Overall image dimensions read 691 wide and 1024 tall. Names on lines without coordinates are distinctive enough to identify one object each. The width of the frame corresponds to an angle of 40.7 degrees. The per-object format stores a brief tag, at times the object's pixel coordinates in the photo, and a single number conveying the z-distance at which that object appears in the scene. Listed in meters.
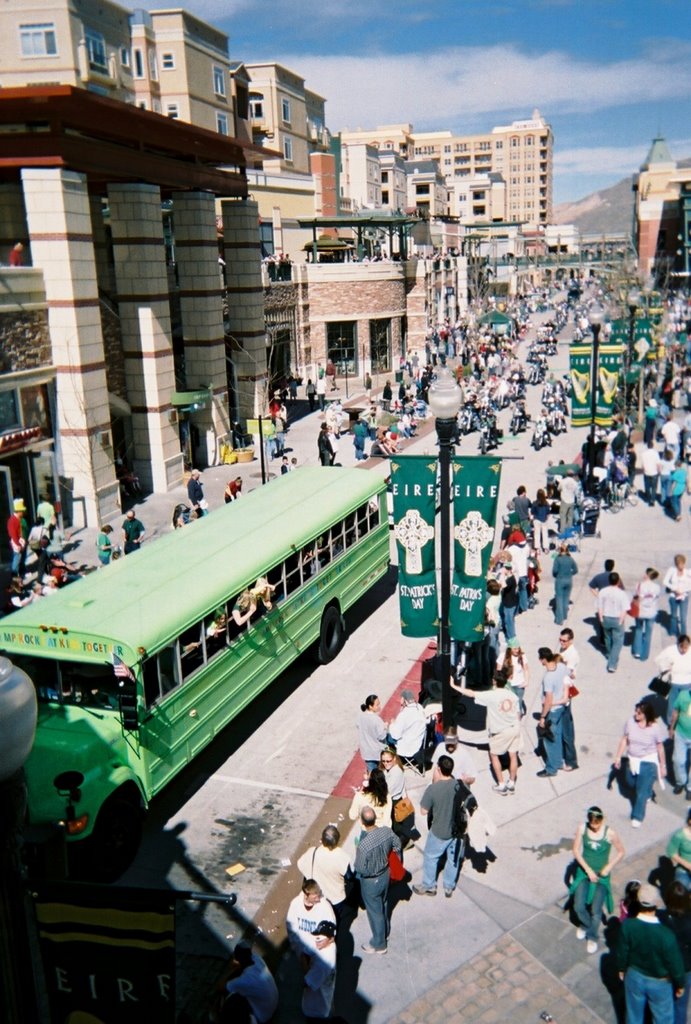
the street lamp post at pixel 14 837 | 3.06
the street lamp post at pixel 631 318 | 31.42
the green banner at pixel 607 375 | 24.81
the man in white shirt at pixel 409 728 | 10.80
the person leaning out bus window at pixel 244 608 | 11.88
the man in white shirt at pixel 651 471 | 23.20
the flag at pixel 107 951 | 3.99
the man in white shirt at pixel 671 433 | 24.89
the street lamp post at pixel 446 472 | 10.20
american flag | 9.44
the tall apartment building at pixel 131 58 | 36.44
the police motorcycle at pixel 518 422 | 34.47
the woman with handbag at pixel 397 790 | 9.47
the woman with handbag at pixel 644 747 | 9.74
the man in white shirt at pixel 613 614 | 13.73
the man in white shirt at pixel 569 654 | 11.79
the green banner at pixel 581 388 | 24.08
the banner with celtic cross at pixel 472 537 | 10.89
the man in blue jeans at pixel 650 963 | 6.63
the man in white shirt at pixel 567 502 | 19.91
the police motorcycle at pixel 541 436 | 30.95
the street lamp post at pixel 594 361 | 22.09
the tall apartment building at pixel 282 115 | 58.31
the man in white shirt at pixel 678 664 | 10.94
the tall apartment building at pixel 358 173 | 94.56
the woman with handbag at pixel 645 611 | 13.87
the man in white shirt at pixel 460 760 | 9.27
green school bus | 9.42
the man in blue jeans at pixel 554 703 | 10.91
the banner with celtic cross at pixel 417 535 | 11.45
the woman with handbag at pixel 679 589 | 14.59
